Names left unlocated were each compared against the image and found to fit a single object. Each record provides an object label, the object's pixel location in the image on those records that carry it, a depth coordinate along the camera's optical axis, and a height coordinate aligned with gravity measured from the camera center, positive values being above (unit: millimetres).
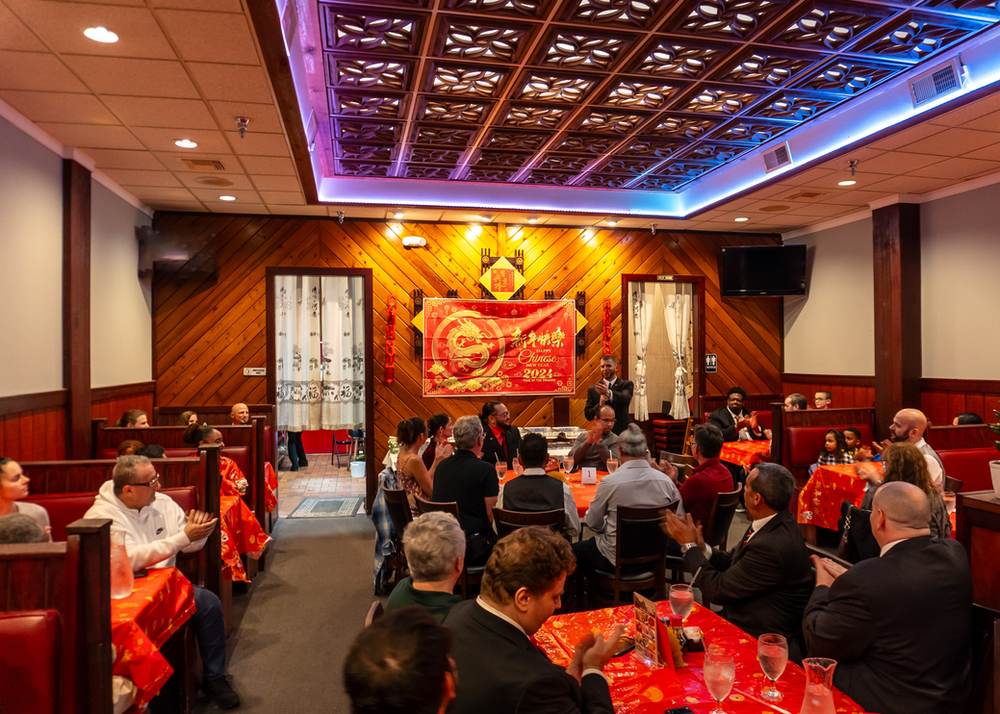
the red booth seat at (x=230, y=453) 5219 -747
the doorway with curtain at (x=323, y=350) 7766 +166
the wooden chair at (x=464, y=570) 3898 -1325
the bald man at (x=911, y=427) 4715 -537
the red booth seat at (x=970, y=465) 5266 -926
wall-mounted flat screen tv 8602 +1223
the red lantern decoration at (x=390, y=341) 7816 +269
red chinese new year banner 7977 +187
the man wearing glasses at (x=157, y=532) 3086 -868
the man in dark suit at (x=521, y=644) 1528 -744
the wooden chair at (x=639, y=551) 3678 -1161
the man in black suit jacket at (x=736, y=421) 7325 -735
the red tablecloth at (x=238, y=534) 4238 -1244
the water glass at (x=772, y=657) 1787 -855
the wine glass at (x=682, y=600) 2174 -842
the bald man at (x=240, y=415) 6375 -519
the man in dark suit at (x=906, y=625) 2002 -874
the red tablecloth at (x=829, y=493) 4930 -1112
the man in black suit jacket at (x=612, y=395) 7129 -398
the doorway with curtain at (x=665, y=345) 8797 +204
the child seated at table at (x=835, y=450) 5629 -834
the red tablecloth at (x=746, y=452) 6359 -971
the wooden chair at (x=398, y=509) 4238 -1008
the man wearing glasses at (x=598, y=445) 5500 -761
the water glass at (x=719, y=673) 1662 -836
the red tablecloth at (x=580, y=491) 4406 -987
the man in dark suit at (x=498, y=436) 5848 -725
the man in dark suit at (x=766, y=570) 2604 -889
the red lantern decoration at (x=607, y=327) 8438 +449
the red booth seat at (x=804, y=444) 6355 -880
